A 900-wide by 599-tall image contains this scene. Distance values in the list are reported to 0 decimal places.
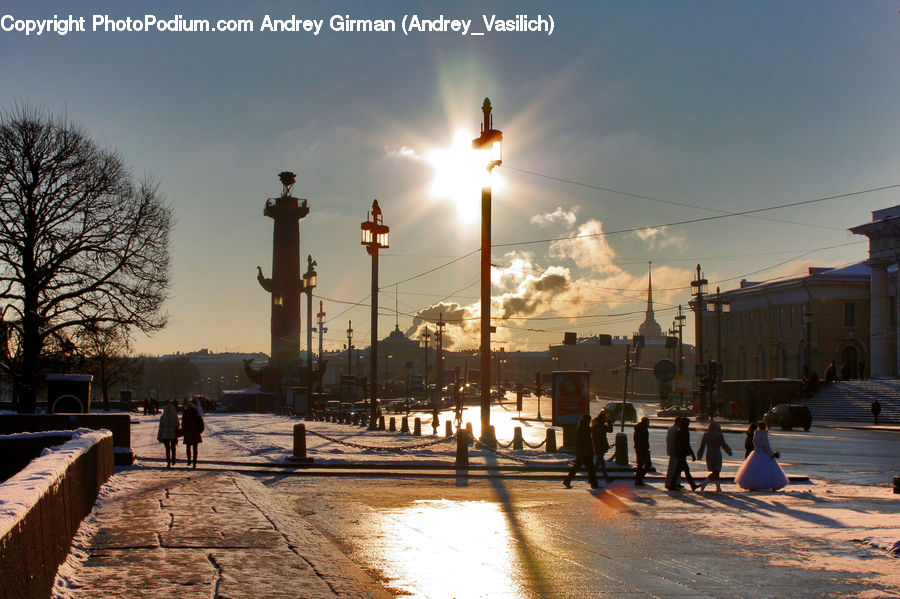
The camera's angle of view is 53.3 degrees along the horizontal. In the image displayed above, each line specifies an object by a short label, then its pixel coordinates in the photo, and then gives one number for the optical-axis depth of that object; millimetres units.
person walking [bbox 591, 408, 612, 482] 19922
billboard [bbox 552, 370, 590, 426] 29141
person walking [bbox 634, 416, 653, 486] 19686
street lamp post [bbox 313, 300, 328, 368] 65875
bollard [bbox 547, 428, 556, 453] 27312
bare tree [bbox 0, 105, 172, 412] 35469
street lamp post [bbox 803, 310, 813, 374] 66769
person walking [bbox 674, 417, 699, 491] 18422
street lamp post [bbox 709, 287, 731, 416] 65262
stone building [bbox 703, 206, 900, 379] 71812
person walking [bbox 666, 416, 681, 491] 18781
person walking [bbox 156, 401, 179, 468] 22094
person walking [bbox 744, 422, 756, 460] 20512
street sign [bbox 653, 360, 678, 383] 28344
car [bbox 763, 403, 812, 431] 47375
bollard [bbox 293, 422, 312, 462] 22625
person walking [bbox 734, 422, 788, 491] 18688
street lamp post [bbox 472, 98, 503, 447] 25359
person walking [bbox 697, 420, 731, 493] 19500
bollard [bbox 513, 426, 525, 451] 28750
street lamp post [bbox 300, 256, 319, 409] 57719
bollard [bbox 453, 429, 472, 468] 22766
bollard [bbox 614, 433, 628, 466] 23500
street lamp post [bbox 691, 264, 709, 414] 58750
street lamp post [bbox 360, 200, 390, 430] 40469
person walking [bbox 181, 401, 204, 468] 22203
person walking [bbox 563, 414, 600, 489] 19062
